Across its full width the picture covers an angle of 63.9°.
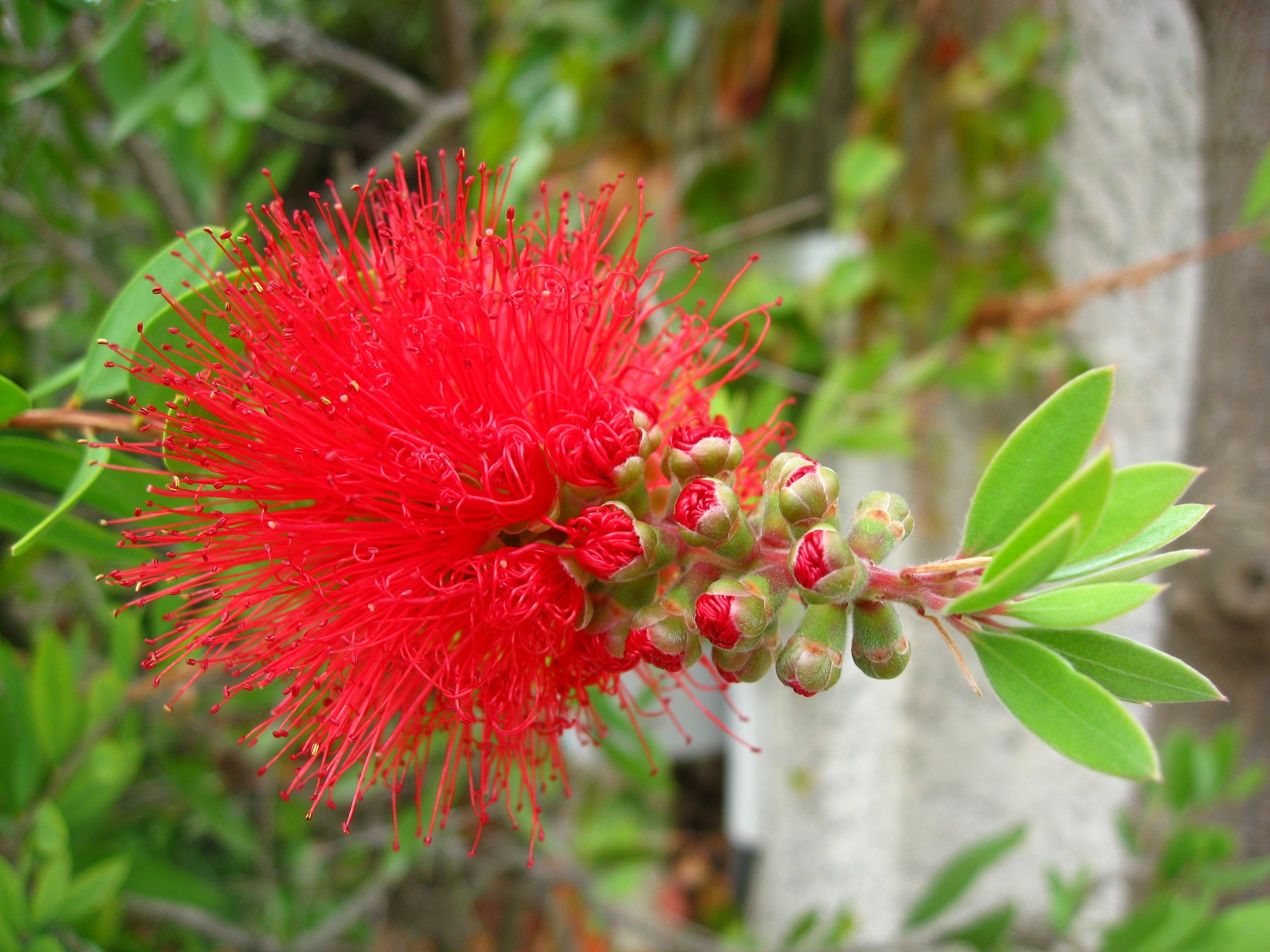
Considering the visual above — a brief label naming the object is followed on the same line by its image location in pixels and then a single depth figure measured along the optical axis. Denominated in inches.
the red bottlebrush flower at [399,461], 4.9
